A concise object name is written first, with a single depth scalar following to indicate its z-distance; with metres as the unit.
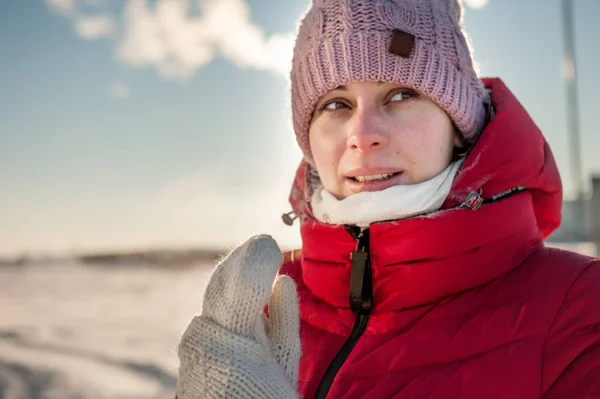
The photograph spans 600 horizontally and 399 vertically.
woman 0.51
